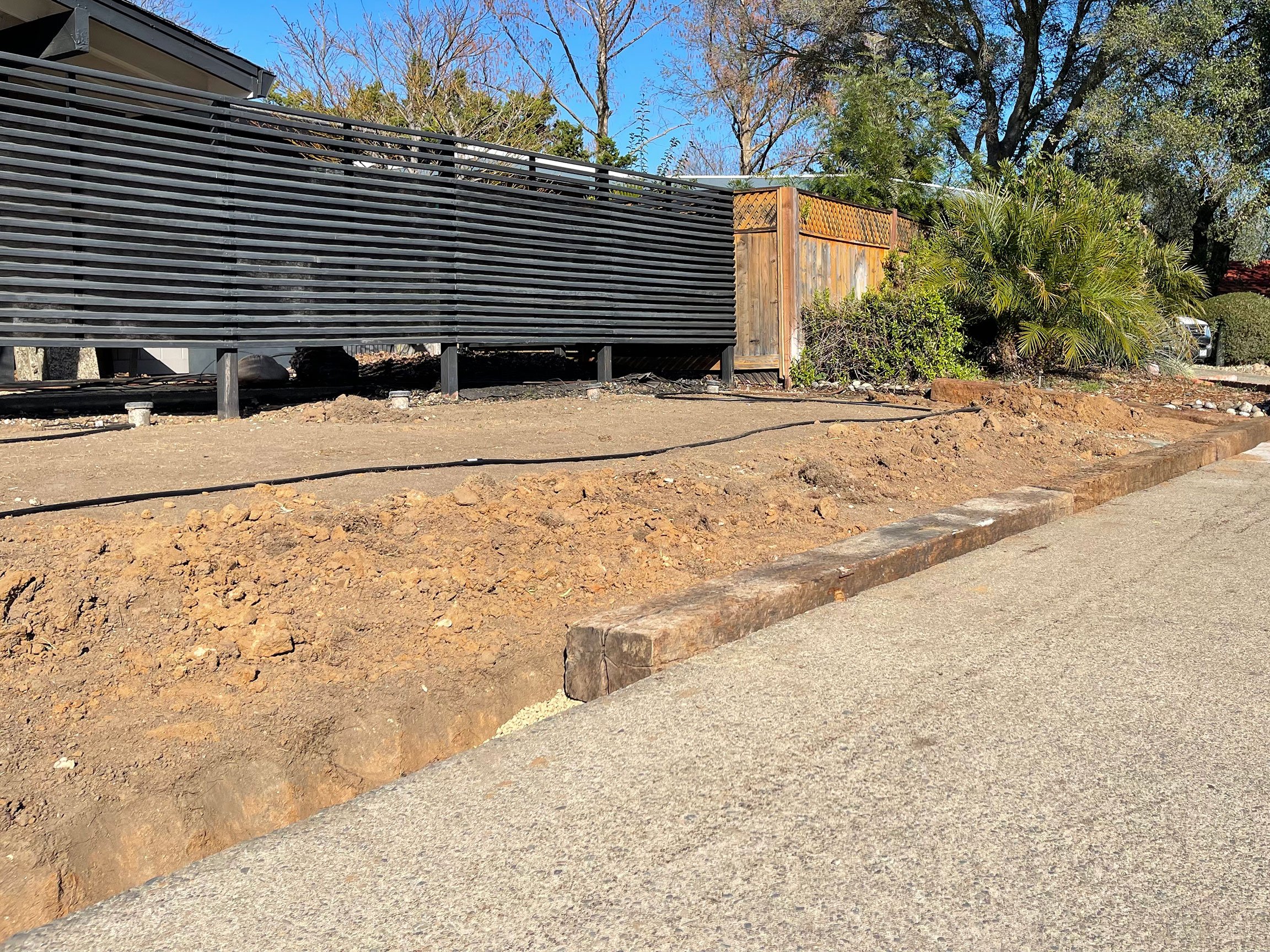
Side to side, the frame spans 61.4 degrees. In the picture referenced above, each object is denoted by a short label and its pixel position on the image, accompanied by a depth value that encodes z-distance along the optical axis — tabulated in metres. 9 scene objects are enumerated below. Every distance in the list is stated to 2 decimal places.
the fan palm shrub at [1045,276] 12.44
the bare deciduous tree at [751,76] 27.44
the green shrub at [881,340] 12.48
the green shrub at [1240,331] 20.27
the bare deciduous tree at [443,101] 21.73
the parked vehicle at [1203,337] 20.11
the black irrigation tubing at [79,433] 5.95
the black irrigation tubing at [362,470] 4.11
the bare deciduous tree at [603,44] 25.86
